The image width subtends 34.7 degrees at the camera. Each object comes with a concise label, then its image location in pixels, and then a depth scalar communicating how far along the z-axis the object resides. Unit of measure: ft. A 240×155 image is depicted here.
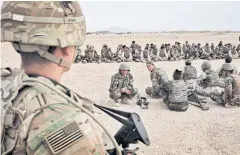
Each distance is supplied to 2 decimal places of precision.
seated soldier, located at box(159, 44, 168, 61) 63.26
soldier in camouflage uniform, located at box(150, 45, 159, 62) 61.90
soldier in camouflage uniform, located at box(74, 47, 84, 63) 59.01
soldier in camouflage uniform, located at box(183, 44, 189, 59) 66.49
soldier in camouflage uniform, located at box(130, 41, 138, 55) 64.84
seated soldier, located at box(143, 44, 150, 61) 61.77
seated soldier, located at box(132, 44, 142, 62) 60.05
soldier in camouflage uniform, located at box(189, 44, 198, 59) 66.86
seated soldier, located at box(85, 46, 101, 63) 59.12
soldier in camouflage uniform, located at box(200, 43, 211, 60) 64.94
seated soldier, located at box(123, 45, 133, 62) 60.54
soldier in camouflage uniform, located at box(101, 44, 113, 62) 59.92
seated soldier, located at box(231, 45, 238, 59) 67.91
